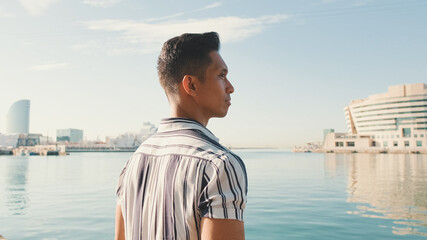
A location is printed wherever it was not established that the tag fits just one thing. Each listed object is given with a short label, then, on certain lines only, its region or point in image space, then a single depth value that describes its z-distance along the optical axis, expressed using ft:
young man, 3.16
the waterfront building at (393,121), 356.59
